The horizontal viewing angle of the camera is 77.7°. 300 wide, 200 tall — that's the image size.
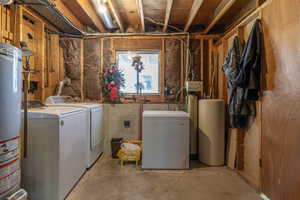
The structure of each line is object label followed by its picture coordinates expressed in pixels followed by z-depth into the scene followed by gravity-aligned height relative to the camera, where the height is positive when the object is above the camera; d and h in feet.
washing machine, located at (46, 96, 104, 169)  8.48 -1.51
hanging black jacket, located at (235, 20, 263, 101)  6.44 +1.30
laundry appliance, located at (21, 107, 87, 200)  5.49 -1.78
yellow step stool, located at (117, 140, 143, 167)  9.08 -2.84
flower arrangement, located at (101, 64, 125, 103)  10.75 +0.87
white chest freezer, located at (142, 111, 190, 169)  8.48 -1.82
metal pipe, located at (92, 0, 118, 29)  9.06 +4.47
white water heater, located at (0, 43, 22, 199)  3.82 -0.42
